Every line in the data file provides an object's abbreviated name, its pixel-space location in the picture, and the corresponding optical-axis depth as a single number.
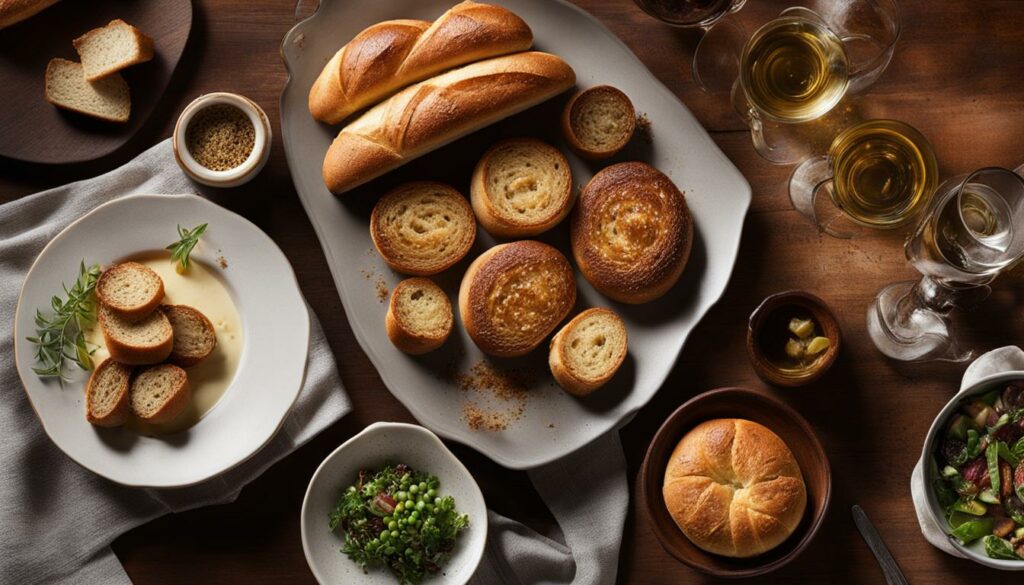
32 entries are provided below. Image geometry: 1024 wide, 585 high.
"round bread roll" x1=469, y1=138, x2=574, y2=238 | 2.62
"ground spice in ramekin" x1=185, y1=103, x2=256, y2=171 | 2.62
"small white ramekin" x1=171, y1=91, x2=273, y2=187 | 2.57
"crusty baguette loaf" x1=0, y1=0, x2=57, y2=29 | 2.66
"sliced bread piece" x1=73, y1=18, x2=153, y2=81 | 2.62
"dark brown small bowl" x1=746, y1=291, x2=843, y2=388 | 2.61
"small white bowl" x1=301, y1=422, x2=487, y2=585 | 2.54
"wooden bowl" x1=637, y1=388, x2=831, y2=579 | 2.52
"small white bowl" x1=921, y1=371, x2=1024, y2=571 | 2.45
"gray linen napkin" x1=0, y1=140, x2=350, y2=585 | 2.64
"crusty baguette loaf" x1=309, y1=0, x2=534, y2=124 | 2.54
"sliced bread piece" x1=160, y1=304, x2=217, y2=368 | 2.58
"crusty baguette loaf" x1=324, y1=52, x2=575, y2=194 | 2.54
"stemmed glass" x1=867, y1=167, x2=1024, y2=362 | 2.39
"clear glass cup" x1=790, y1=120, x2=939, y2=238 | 2.64
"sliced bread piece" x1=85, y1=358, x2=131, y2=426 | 2.50
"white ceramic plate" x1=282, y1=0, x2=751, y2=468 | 2.62
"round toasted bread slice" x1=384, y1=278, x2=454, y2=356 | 2.55
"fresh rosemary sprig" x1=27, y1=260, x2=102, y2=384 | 2.52
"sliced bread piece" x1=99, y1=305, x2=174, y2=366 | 2.48
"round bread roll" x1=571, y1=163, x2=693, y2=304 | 2.61
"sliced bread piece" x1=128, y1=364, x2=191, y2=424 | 2.52
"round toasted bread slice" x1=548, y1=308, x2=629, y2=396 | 2.58
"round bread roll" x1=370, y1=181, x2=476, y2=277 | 2.60
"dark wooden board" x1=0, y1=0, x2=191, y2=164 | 2.69
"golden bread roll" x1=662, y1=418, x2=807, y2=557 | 2.48
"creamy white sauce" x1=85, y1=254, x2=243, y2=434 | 2.64
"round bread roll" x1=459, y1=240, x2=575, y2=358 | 2.58
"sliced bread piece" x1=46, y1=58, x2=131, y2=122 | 2.66
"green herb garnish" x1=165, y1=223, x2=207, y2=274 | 2.56
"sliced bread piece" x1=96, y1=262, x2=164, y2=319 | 2.50
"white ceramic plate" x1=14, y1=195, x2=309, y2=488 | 2.55
